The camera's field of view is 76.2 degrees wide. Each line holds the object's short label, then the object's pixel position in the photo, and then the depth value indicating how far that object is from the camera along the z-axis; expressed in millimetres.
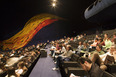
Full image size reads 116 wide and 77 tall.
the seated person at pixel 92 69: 1009
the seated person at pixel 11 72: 1314
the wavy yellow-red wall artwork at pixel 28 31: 8246
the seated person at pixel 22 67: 1667
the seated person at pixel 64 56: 2099
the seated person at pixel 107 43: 2463
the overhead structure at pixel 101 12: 4450
